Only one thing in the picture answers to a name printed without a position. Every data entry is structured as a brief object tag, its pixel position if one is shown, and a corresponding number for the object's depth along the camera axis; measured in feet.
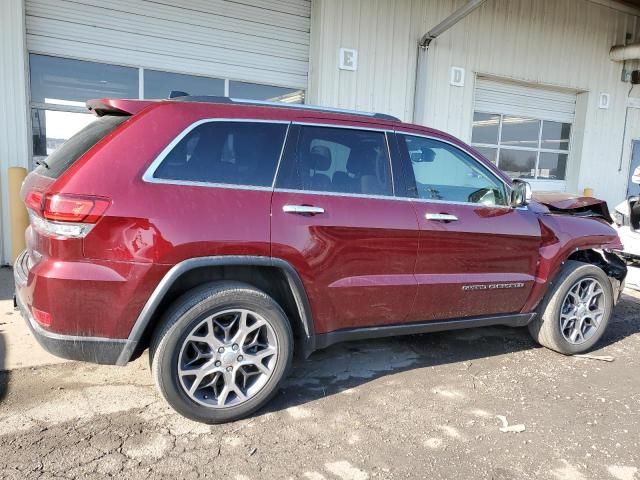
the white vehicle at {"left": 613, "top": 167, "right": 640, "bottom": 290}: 21.42
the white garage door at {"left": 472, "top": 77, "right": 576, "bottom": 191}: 34.47
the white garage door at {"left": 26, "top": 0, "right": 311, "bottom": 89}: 21.97
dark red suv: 8.75
